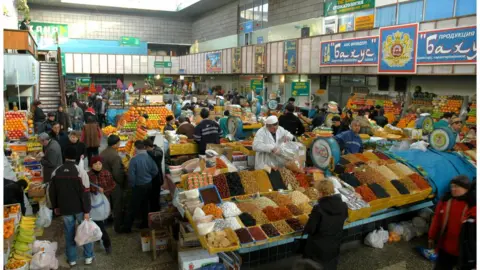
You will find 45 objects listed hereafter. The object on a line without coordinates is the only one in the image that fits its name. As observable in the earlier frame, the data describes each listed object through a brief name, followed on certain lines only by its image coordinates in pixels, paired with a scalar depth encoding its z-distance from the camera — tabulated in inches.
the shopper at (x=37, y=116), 493.4
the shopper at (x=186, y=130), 358.3
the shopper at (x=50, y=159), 281.0
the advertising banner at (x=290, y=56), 754.2
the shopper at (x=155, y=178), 259.9
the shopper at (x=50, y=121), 402.6
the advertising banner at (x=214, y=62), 1060.8
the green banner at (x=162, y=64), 1293.3
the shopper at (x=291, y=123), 356.5
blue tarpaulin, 249.6
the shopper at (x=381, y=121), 431.8
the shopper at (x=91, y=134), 373.1
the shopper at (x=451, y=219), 155.1
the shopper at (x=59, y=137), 331.0
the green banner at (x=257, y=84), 893.8
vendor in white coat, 252.7
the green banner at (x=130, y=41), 1427.4
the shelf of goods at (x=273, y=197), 180.4
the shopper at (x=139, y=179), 240.8
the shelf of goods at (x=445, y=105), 501.0
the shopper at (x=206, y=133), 308.8
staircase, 693.9
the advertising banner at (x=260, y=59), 851.4
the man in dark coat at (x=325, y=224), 163.9
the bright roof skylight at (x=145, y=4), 1407.5
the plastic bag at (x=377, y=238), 232.1
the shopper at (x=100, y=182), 214.0
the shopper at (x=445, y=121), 384.8
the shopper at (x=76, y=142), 307.8
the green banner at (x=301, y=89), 606.9
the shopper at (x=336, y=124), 349.1
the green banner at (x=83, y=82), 1194.3
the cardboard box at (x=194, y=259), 184.9
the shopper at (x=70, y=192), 194.9
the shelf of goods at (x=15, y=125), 435.5
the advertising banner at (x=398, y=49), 530.9
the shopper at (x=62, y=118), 466.3
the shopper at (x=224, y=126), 418.3
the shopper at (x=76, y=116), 546.4
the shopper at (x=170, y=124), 388.8
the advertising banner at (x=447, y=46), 458.3
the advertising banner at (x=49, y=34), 1313.2
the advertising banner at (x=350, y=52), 594.5
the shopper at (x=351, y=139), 286.0
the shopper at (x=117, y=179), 256.5
